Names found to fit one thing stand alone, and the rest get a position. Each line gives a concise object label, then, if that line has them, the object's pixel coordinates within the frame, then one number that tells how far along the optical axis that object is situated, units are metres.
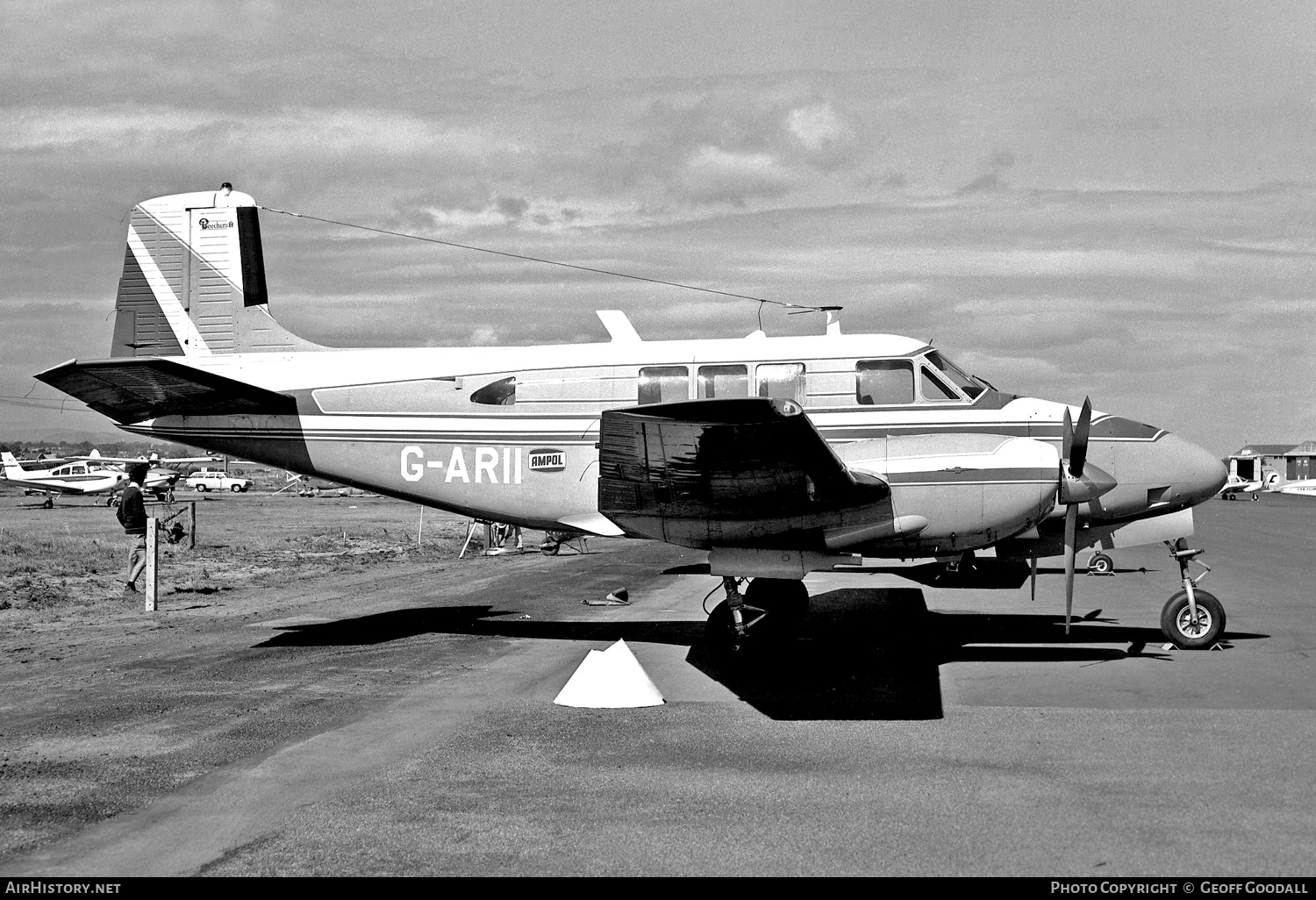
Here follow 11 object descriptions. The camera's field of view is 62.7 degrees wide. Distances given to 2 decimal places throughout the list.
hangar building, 144.75
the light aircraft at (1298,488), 105.56
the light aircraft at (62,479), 59.69
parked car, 81.94
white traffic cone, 9.23
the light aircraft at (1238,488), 81.78
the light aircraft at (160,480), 56.81
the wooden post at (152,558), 16.16
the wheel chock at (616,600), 16.36
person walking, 17.53
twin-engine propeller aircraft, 10.38
